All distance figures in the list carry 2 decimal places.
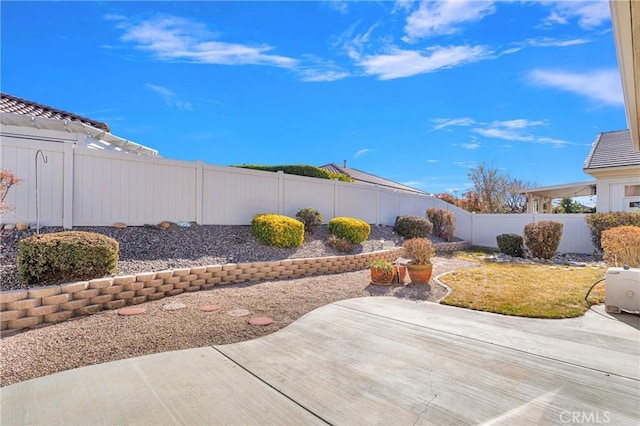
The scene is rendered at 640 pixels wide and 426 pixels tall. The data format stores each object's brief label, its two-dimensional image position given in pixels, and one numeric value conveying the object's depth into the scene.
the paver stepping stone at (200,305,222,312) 5.01
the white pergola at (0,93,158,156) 9.09
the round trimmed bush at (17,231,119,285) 4.66
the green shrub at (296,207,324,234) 10.02
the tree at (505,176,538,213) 24.02
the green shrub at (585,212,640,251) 11.14
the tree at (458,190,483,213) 22.48
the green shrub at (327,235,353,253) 9.43
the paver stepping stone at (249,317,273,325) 4.52
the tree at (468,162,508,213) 23.42
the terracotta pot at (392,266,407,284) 7.43
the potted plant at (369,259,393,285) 7.28
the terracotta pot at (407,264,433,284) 7.22
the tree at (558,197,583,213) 24.34
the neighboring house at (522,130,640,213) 12.46
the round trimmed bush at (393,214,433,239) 12.95
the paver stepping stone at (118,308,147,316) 4.79
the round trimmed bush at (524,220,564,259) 11.47
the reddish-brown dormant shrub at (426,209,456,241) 14.84
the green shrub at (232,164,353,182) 13.70
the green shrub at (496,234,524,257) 12.31
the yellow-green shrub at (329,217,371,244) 10.06
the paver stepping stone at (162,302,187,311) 5.04
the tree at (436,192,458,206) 22.67
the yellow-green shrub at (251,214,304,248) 8.51
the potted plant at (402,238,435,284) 7.23
